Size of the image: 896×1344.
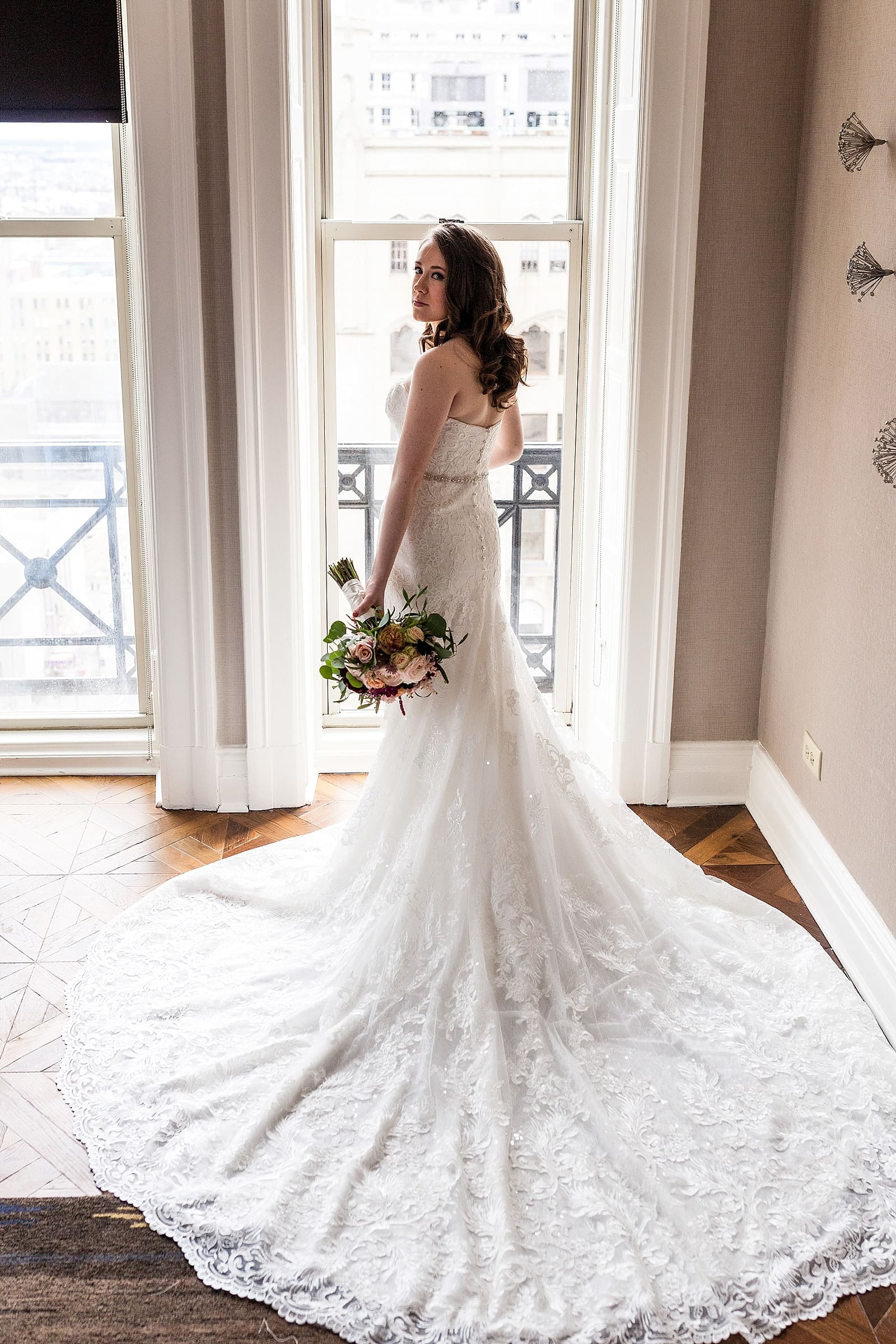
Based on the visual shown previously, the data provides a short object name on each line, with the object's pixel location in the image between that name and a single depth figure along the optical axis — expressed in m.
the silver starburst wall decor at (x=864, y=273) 2.98
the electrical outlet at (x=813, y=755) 3.54
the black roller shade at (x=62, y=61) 3.82
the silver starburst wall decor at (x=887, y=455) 2.84
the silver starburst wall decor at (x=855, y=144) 2.99
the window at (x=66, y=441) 4.23
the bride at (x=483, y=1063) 2.13
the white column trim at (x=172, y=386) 3.64
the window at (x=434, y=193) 4.16
